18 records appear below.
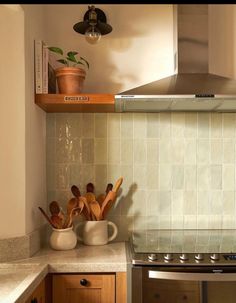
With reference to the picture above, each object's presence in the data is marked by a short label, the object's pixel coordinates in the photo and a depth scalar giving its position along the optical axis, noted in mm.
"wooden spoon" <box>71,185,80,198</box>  1839
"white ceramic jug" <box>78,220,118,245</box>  1737
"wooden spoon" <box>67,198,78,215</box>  1739
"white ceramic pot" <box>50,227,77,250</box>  1625
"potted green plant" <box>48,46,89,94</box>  1697
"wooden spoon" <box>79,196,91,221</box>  1724
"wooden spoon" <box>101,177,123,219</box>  1751
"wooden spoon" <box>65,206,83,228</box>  1657
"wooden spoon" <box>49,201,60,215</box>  1790
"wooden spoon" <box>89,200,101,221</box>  1756
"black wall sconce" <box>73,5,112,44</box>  1751
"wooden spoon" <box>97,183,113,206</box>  1848
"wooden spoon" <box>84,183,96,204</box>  1811
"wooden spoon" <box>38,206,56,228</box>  1637
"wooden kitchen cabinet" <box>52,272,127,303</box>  1396
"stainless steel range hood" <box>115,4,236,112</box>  1527
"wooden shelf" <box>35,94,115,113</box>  1629
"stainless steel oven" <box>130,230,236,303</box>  1306
